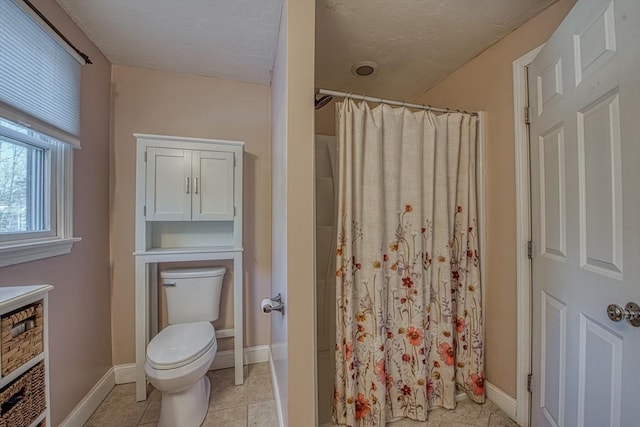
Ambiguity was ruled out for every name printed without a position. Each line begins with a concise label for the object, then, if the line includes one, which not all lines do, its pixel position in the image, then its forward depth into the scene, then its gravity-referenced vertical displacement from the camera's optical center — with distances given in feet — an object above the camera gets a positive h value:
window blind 3.36 +2.16
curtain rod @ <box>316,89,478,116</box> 4.13 +2.14
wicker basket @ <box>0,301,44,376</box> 2.33 -1.21
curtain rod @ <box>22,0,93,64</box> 3.65 +3.08
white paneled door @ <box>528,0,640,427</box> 2.62 -0.04
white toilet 4.38 -2.53
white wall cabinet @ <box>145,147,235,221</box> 5.57 +0.71
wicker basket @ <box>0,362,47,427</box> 2.33 -1.86
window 3.43 +1.29
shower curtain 4.46 -1.00
